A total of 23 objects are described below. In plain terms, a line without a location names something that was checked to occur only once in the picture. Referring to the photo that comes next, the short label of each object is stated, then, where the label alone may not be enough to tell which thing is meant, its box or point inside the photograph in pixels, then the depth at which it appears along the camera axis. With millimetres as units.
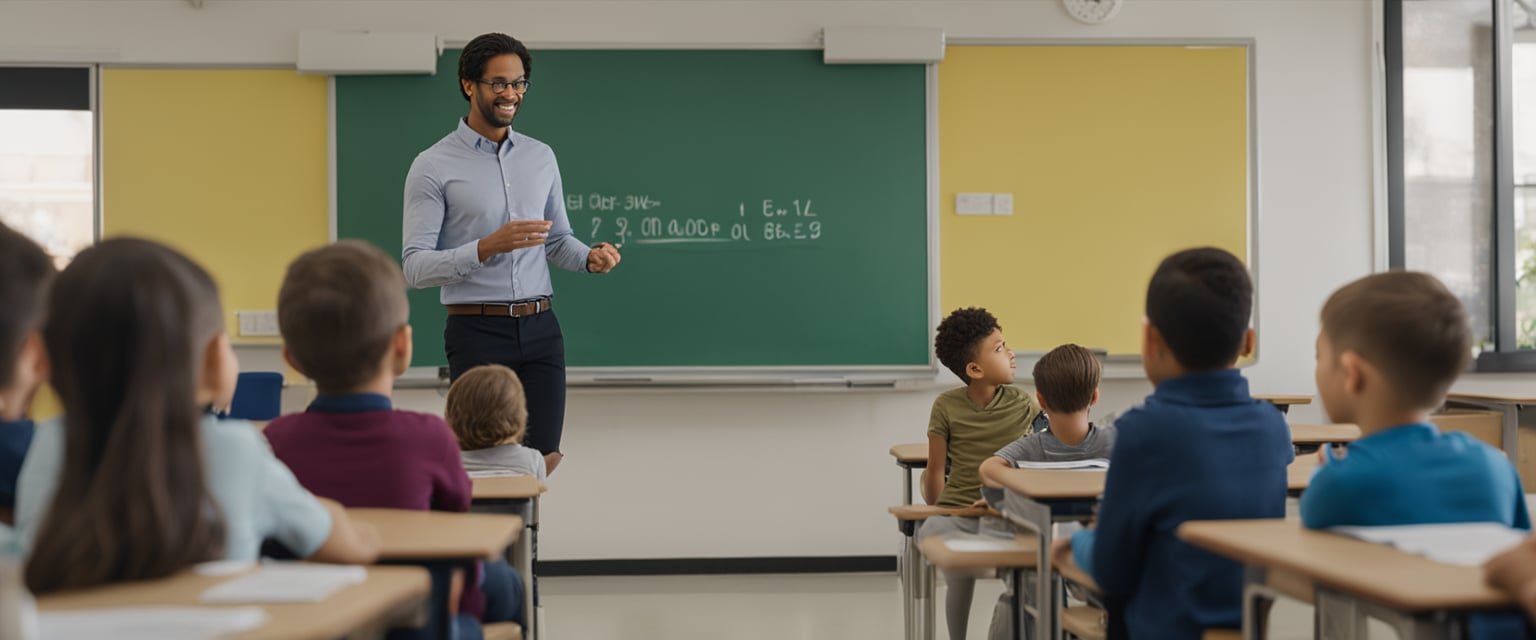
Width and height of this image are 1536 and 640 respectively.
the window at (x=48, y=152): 5066
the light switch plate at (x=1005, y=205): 5246
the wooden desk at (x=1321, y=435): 4098
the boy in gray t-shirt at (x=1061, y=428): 3010
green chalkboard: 5188
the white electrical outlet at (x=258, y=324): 5078
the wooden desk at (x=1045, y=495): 2346
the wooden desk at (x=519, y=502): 2576
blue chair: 4469
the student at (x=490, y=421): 3057
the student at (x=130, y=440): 1438
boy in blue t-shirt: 1842
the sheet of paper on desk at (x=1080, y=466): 2850
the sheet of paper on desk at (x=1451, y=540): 1585
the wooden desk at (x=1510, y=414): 4781
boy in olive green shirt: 3551
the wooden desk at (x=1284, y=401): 5047
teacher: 3525
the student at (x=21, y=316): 1638
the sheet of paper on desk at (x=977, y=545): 2627
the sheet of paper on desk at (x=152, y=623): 1217
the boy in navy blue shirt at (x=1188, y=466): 2100
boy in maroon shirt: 2035
